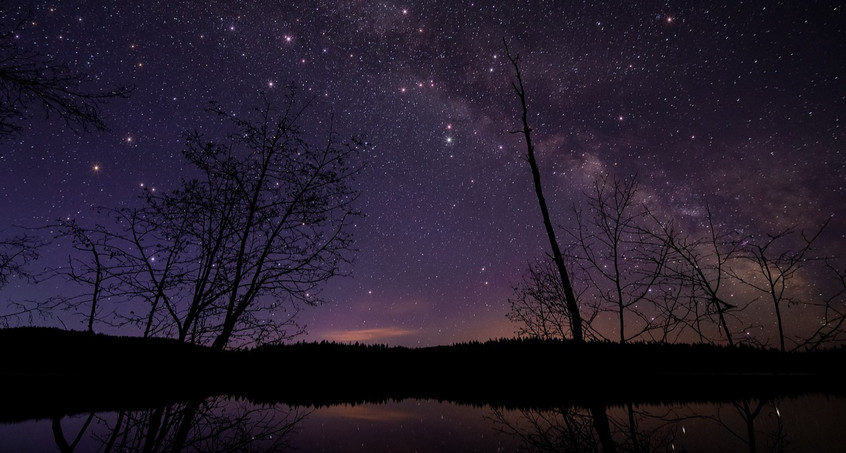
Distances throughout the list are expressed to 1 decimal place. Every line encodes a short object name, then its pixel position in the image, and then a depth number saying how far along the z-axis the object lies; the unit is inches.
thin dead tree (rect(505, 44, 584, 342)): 277.3
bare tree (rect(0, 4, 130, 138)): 183.3
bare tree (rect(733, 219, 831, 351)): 147.2
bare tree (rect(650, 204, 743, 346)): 159.4
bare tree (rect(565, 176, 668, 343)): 323.4
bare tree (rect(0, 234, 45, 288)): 236.1
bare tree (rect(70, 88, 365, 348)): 187.8
